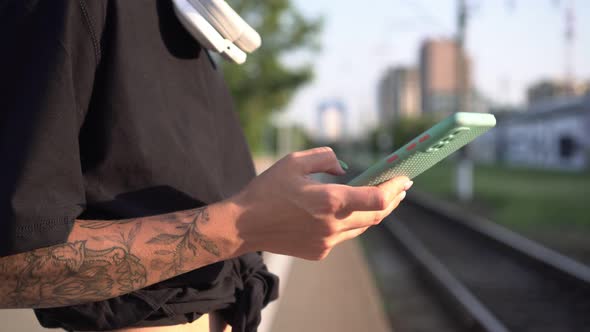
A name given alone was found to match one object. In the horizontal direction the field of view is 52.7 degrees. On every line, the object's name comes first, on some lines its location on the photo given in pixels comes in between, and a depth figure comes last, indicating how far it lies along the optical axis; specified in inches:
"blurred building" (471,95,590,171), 1482.5
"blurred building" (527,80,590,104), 3673.5
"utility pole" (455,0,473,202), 834.2
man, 42.1
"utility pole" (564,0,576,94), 1499.8
